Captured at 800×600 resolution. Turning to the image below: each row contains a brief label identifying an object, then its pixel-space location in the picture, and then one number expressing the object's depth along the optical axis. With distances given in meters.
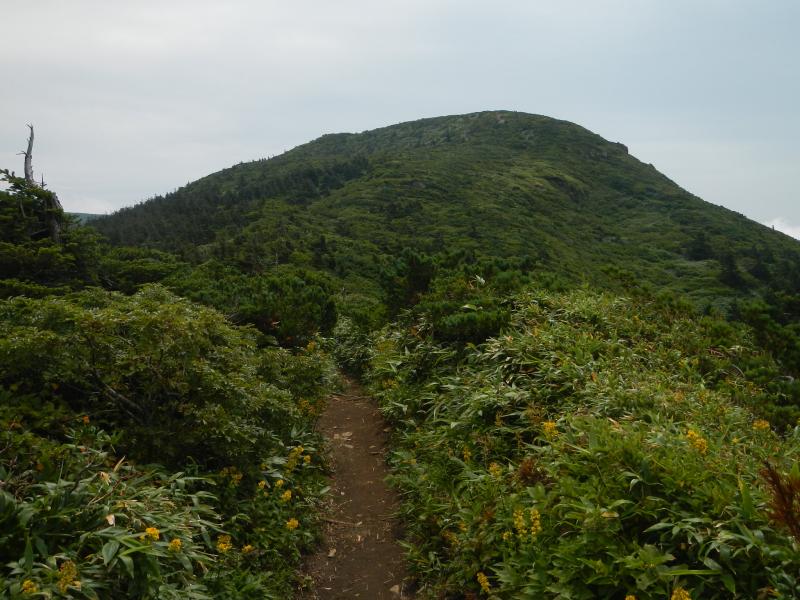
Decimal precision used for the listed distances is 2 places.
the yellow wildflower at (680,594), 2.64
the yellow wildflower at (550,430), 4.59
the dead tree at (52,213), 10.97
